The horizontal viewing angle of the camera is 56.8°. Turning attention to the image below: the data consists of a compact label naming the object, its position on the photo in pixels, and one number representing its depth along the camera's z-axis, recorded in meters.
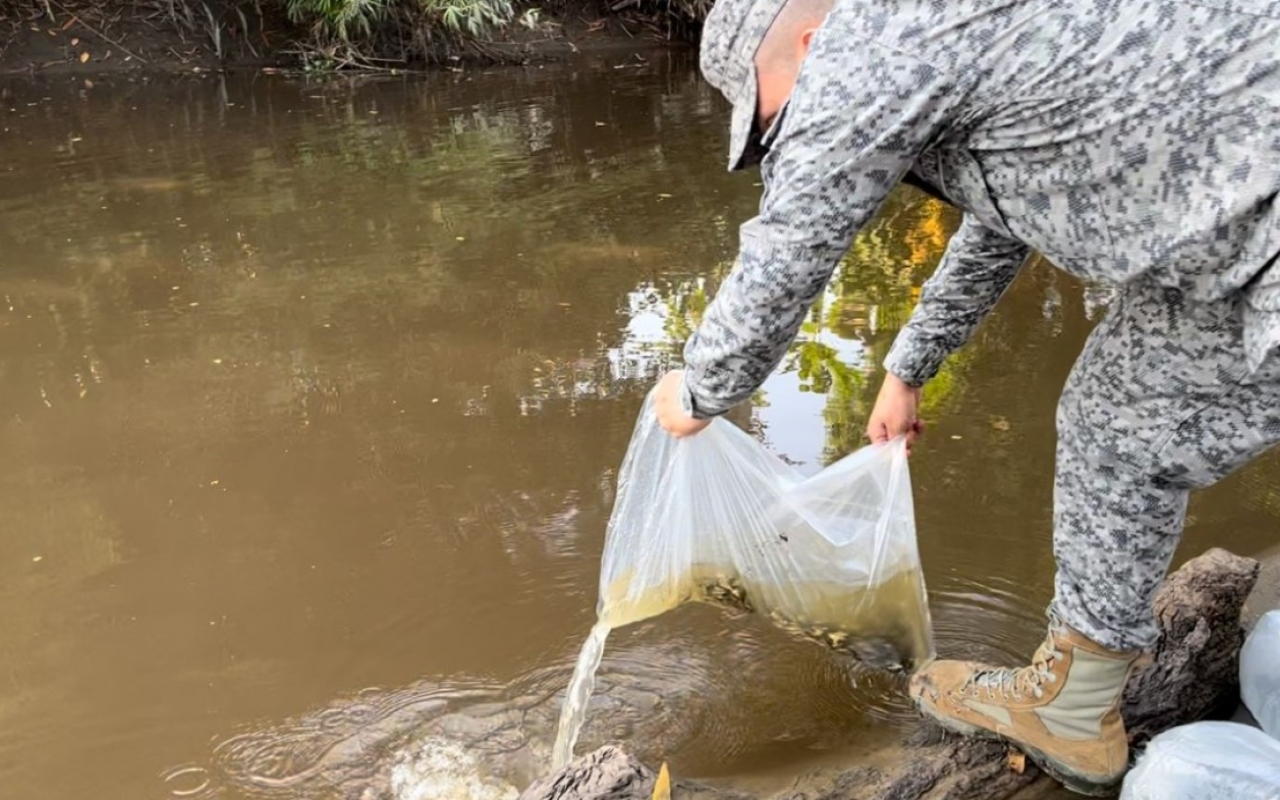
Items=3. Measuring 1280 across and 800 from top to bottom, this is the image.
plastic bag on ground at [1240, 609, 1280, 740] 1.89
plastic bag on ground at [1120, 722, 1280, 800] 1.57
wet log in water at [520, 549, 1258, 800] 1.88
